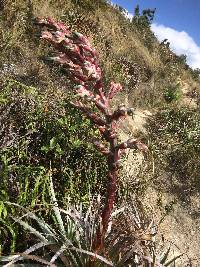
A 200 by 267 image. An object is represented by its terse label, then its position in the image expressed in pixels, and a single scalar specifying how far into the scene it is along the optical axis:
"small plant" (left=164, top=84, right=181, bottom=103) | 7.32
